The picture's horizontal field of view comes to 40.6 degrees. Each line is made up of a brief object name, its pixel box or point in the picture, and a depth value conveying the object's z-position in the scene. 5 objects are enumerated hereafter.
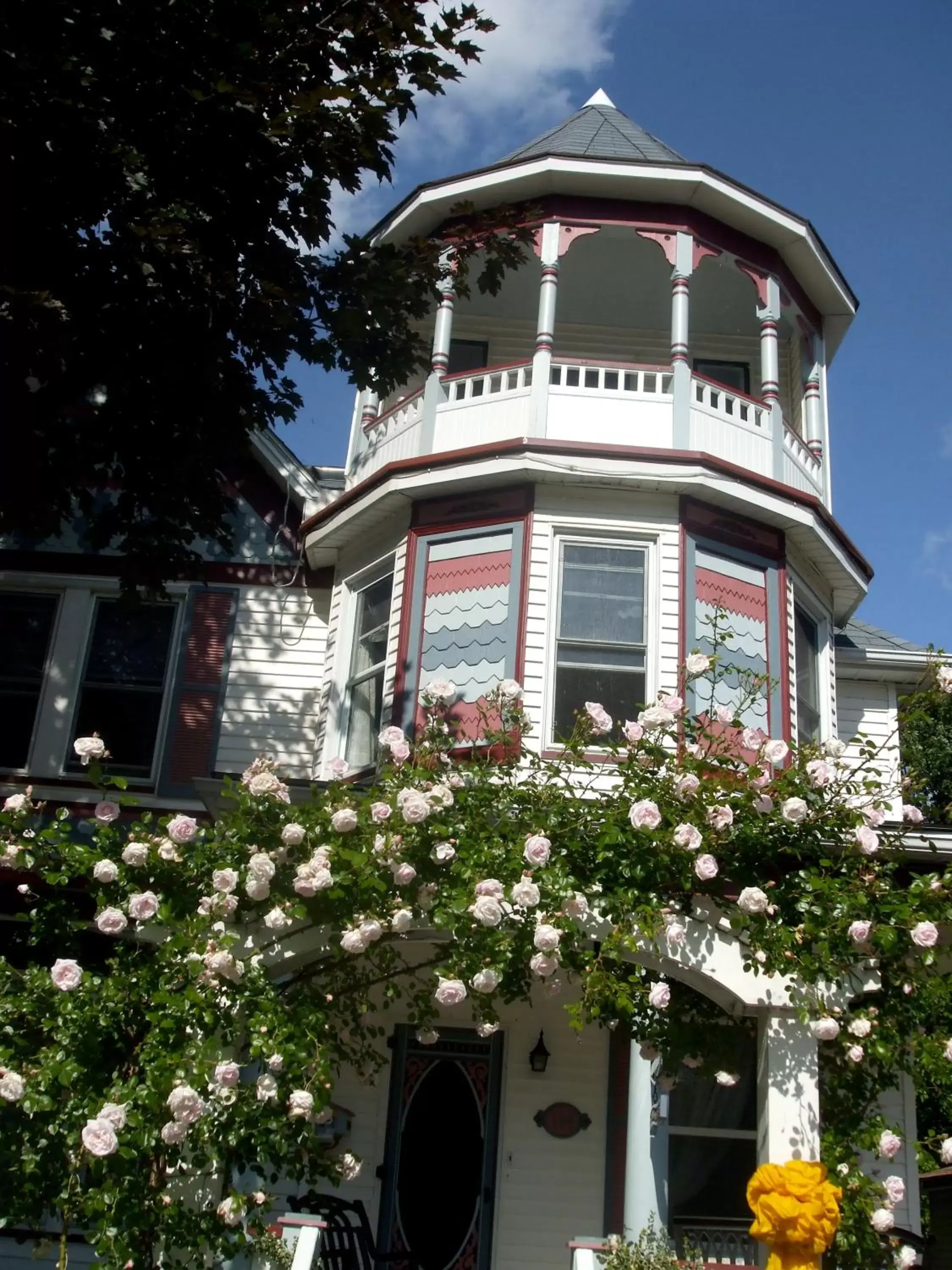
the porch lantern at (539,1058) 10.09
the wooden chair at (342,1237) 8.23
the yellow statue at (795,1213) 5.98
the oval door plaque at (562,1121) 9.99
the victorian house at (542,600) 9.97
